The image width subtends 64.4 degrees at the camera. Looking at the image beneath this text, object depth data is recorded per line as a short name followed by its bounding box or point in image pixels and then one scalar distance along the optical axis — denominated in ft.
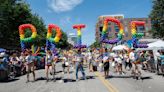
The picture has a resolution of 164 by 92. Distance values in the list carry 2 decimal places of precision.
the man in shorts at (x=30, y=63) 24.70
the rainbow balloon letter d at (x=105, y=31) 30.91
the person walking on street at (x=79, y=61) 24.18
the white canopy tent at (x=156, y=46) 36.84
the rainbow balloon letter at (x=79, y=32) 29.53
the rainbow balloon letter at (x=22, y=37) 29.72
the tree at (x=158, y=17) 55.10
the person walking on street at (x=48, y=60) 24.07
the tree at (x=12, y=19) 57.00
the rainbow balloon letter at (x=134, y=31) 34.49
